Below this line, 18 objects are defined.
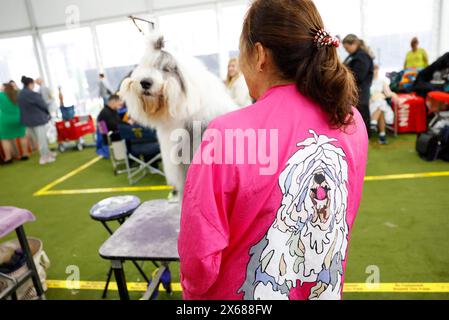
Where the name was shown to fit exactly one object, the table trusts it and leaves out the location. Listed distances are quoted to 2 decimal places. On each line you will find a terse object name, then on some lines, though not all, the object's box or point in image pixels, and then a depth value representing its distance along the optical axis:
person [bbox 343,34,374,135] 5.12
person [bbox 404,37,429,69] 7.92
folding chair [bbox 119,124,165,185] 5.05
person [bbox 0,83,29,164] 6.82
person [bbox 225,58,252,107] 3.73
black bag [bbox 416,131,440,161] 4.74
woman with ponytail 0.82
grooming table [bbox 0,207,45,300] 2.18
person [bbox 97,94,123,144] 5.97
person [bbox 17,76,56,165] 6.56
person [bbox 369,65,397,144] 5.93
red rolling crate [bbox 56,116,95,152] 7.93
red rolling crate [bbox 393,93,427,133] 6.12
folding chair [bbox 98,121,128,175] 5.48
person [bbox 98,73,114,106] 8.59
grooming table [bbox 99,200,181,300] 1.70
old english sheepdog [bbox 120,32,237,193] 1.69
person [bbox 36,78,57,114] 7.95
